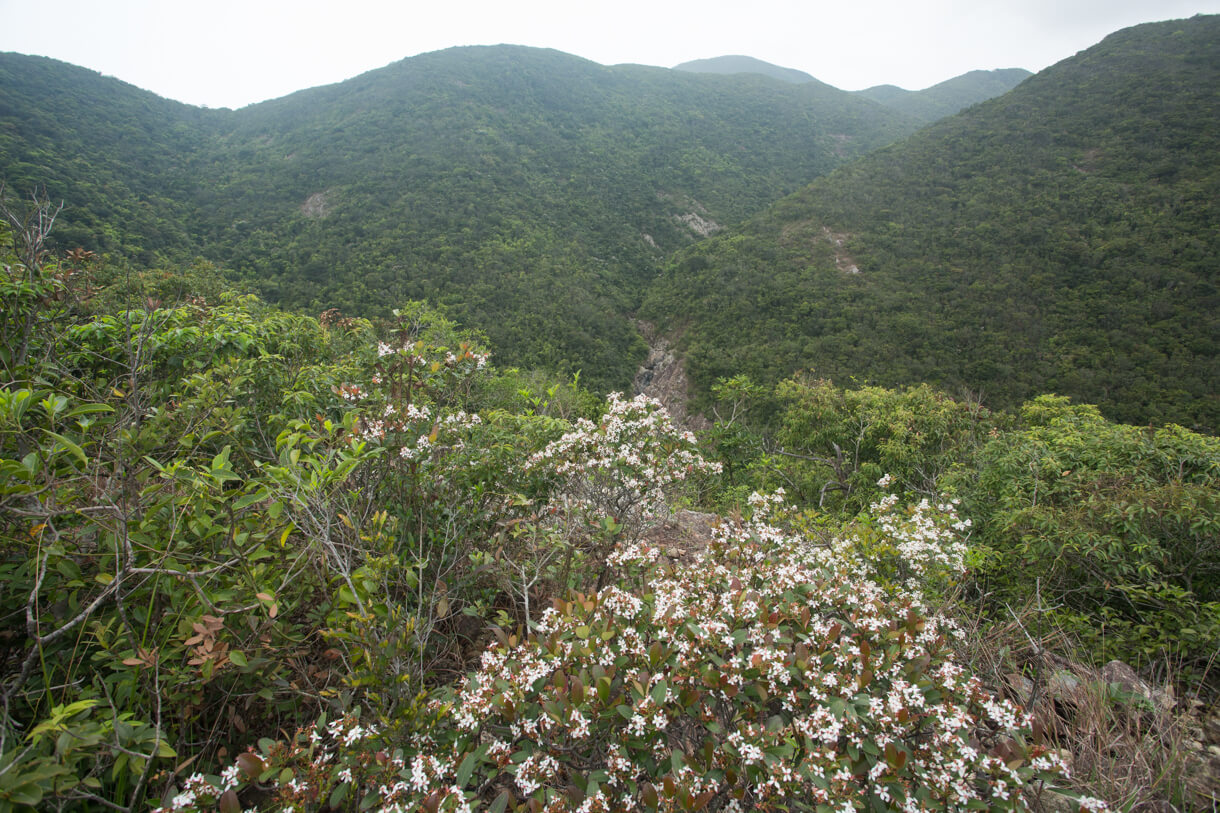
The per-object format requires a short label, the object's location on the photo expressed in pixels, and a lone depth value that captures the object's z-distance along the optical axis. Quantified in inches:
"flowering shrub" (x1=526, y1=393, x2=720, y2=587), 121.3
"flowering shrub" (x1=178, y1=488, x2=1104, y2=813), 52.1
